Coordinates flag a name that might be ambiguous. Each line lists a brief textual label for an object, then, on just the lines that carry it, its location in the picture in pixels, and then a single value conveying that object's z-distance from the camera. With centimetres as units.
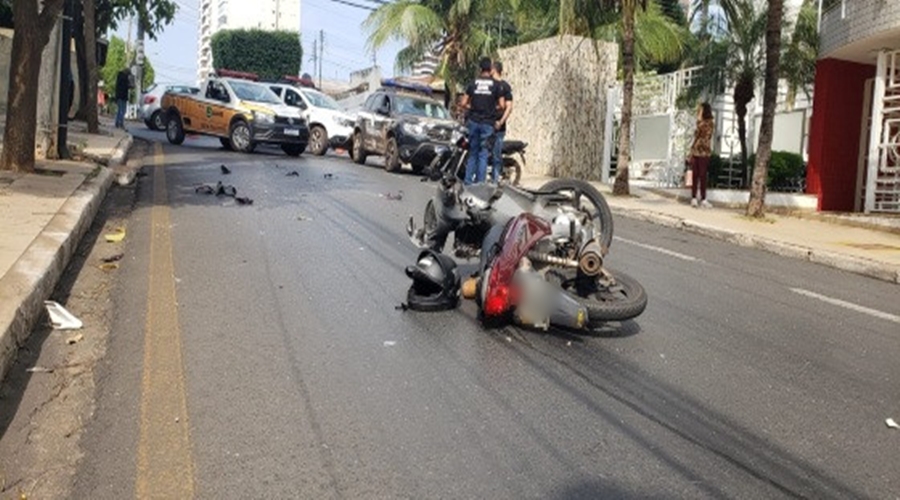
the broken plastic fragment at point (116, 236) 905
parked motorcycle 1005
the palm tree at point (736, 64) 1983
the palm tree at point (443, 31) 3125
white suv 2527
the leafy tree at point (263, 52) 7494
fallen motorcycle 581
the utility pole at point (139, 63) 3757
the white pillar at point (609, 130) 2256
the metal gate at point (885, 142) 1530
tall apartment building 13388
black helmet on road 652
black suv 2017
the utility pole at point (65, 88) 1465
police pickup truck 2238
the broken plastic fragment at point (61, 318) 584
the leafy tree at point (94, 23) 2229
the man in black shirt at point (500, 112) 1389
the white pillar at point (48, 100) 1455
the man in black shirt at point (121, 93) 2941
